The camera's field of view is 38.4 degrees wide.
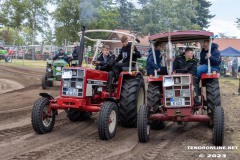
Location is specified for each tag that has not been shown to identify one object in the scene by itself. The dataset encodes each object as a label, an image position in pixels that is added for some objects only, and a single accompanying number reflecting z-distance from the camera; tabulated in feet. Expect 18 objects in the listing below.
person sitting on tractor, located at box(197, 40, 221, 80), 23.29
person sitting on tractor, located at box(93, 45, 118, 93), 24.10
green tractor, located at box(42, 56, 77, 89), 47.29
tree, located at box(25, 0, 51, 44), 131.13
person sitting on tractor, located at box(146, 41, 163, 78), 25.73
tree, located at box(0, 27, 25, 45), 209.05
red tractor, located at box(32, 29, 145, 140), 20.79
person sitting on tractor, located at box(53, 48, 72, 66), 48.81
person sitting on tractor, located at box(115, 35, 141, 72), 24.87
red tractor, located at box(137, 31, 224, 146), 19.51
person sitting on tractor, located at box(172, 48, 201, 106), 22.72
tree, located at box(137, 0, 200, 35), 135.95
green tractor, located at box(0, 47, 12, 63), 99.60
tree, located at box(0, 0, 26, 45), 121.60
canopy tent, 89.44
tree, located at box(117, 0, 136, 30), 222.89
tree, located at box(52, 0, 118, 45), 102.37
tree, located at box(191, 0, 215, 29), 196.13
